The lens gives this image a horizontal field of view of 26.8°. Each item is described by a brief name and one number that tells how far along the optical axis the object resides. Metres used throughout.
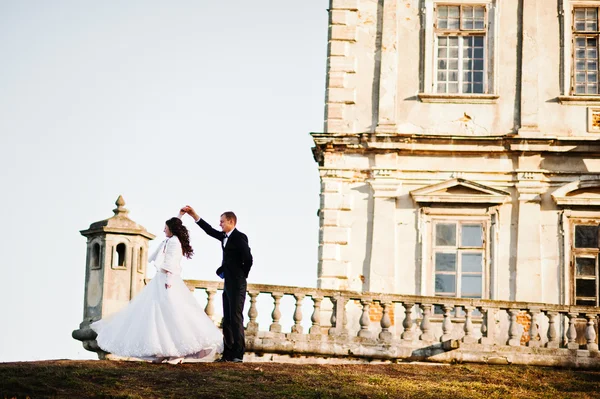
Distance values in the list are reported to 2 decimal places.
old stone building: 24.33
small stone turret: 18.84
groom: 17.52
